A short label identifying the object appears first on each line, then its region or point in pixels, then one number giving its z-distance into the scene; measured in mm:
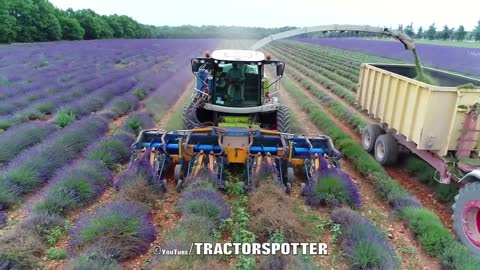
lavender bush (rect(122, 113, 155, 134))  9226
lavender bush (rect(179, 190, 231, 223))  5082
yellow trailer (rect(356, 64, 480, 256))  4922
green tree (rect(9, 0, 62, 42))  37219
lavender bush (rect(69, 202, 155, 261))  4270
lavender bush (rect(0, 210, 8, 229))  4953
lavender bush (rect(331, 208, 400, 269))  4195
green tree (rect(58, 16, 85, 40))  43344
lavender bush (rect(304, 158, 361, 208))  5824
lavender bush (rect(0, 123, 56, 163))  7113
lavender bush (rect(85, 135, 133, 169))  6977
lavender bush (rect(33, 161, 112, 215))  5200
